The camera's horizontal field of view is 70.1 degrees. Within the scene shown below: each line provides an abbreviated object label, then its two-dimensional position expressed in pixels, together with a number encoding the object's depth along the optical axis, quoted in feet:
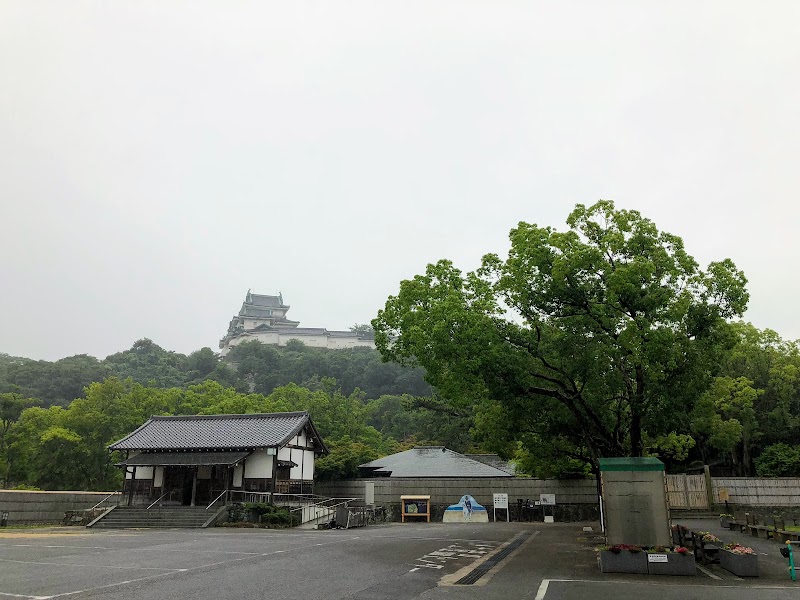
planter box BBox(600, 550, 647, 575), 35.96
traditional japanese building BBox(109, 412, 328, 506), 91.40
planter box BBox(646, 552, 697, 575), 35.45
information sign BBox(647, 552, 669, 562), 35.68
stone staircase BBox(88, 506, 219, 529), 79.00
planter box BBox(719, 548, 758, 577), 35.12
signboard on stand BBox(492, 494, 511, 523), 93.86
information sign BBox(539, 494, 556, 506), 92.89
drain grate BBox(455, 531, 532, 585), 33.20
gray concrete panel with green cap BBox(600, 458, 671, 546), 38.63
